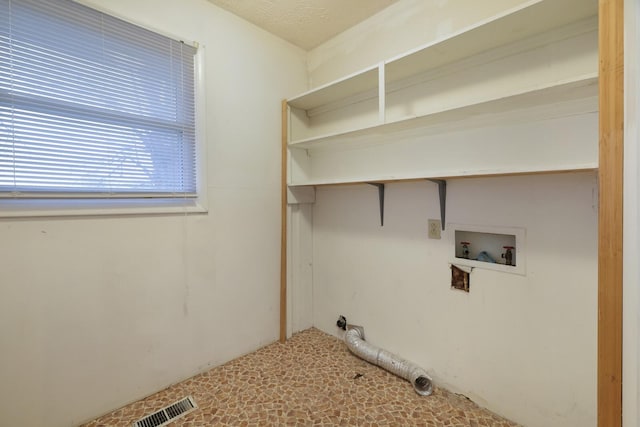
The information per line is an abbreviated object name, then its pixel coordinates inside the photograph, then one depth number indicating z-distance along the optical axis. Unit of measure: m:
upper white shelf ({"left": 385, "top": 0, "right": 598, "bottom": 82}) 1.22
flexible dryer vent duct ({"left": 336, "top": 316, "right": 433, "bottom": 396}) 1.79
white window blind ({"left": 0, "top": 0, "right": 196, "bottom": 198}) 1.35
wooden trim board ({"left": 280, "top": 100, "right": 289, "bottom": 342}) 2.36
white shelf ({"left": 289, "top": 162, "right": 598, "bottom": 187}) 1.17
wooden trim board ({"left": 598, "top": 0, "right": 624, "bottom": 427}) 0.94
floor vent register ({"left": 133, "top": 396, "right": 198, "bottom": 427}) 1.55
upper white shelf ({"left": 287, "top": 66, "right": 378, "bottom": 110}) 1.88
